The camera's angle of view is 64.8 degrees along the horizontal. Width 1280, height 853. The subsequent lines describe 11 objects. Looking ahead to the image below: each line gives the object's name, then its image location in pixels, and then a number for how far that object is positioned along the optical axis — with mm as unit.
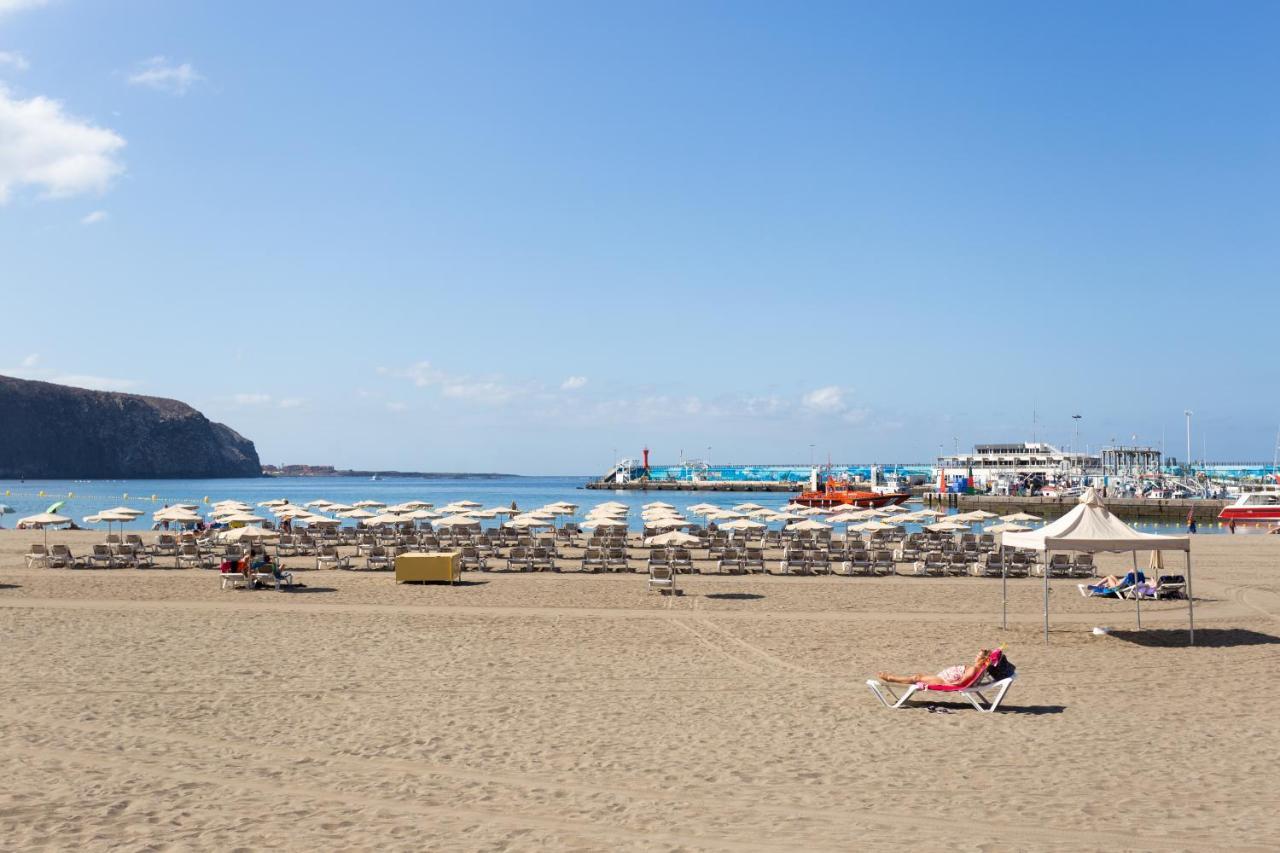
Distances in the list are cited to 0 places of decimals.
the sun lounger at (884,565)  21594
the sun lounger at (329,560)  22172
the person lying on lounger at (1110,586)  17703
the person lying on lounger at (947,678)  9156
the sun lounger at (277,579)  18234
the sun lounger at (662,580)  17734
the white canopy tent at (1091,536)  12844
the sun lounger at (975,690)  9062
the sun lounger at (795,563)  21297
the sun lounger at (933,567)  21391
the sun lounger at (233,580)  18125
